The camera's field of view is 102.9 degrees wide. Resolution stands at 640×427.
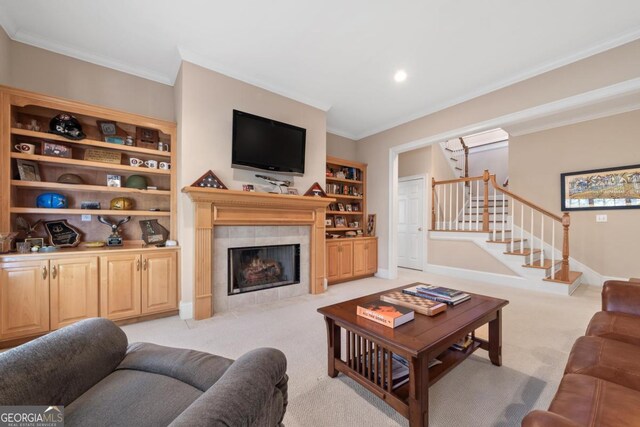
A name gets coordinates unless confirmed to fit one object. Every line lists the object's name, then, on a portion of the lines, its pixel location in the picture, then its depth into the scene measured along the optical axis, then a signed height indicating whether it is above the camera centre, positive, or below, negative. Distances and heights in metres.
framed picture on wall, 3.89 +0.40
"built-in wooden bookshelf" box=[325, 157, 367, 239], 4.68 +0.30
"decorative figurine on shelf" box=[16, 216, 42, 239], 2.46 -0.14
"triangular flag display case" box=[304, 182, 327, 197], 3.76 +0.32
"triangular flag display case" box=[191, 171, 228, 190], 2.83 +0.35
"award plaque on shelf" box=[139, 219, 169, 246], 2.98 -0.24
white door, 5.63 -0.21
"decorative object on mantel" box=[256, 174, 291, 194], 3.38 +0.41
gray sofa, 0.75 -0.62
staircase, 3.88 -0.38
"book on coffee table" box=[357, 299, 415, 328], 1.50 -0.62
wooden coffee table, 1.27 -0.74
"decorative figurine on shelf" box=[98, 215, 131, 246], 2.78 -0.20
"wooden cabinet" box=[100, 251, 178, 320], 2.51 -0.74
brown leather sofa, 0.83 -0.68
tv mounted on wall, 3.08 +0.88
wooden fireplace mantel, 2.78 -0.05
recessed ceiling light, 3.11 +1.71
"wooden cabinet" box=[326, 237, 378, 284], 4.24 -0.80
